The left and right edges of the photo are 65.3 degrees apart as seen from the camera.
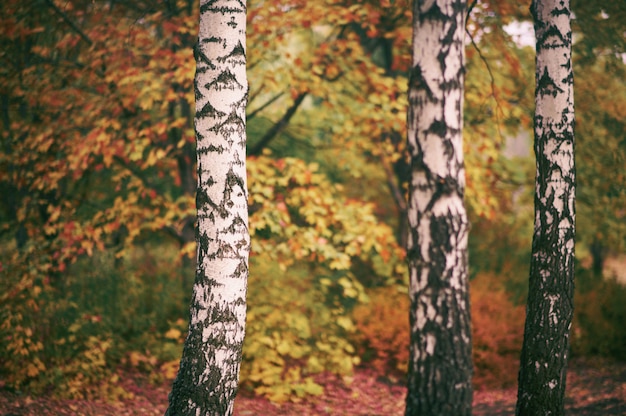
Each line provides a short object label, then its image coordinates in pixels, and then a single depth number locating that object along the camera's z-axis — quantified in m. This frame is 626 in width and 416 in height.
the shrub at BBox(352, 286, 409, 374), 8.59
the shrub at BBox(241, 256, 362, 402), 6.86
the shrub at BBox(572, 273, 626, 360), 9.38
